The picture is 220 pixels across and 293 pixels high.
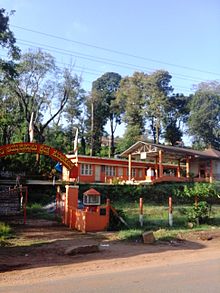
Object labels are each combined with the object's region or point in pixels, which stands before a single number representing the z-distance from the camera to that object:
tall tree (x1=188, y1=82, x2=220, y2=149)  42.27
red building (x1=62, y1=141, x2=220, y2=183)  28.02
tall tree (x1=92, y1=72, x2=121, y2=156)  46.92
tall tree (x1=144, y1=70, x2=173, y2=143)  42.61
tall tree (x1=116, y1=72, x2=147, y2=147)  43.33
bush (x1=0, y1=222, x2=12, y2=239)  9.88
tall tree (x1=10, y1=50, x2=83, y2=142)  35.36
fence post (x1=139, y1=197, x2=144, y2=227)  11.93
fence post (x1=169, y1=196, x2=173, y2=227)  12.21
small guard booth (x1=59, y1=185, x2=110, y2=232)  11.25
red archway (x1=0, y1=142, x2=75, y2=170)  13.23
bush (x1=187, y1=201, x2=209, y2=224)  12.57
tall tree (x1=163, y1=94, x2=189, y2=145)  44.59
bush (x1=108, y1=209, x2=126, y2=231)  11.45
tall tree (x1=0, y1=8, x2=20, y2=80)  18.64
